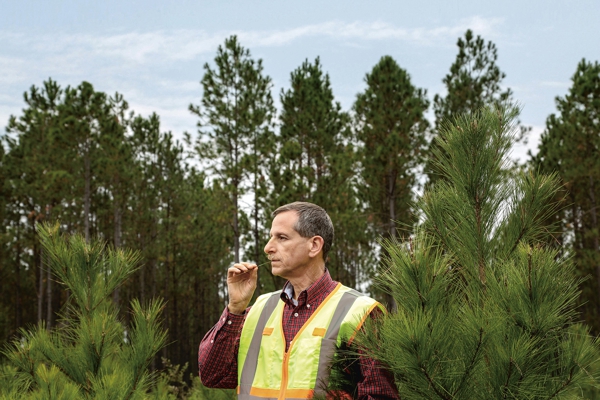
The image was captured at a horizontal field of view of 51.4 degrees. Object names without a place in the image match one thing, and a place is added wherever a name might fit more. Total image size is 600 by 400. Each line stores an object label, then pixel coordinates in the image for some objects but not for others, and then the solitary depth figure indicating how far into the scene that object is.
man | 2.61
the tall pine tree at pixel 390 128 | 20.72
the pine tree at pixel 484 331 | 2.16
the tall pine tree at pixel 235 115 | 22.06
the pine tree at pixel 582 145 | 21.66
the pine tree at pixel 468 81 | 23.84
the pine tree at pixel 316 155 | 19.14
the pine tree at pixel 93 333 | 3.44
